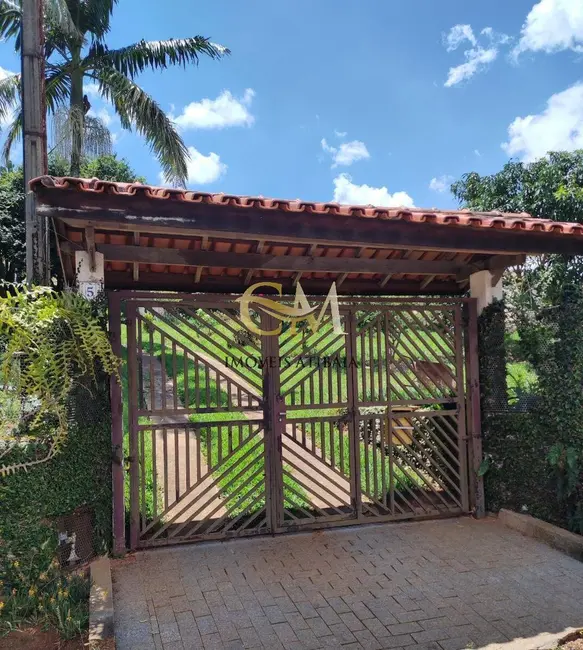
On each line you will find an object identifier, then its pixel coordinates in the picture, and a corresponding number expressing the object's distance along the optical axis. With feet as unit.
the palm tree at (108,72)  40.34
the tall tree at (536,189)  36.58
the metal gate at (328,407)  15.58
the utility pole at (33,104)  15.20
